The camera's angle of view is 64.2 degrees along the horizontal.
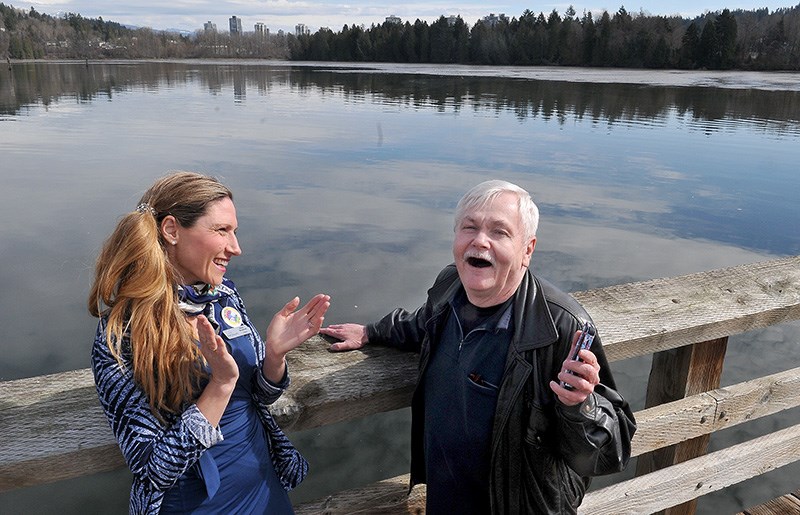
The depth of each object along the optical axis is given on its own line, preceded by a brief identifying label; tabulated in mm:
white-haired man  1930
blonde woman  1787
